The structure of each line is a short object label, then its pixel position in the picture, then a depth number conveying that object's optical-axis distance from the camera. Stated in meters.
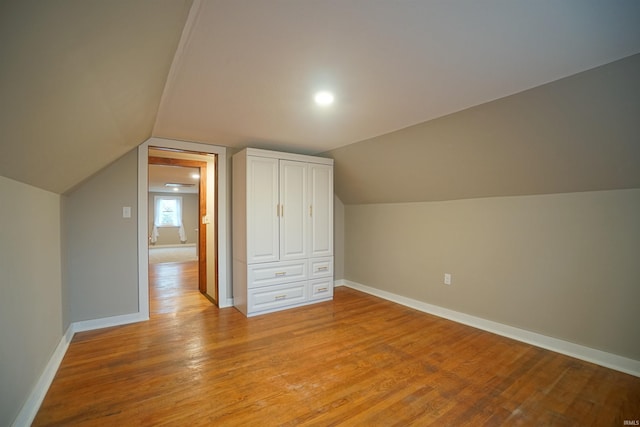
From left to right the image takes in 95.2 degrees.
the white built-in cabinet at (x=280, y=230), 3.53
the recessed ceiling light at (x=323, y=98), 2.18
